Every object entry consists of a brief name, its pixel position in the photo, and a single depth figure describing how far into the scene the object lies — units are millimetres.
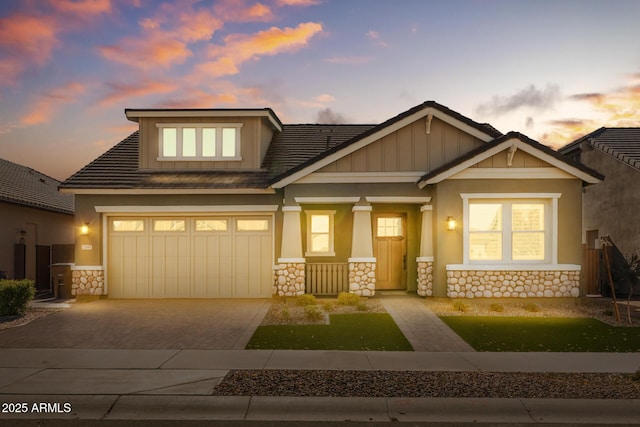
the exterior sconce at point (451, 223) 13492
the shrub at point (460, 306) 12547
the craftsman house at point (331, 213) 13625
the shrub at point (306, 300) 13531
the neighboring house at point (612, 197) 16516
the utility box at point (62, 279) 15070
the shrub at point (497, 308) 12523
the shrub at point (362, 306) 12758
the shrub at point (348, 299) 13352
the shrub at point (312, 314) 11586
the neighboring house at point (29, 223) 17578
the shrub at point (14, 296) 12109
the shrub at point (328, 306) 12773
